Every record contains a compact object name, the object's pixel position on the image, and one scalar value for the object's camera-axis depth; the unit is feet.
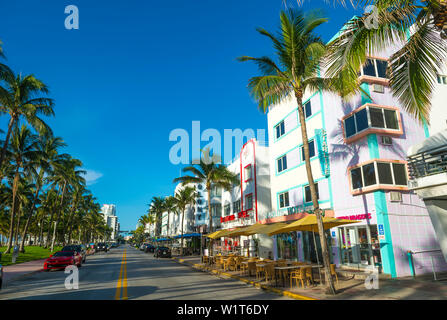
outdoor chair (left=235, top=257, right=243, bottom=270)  67.09
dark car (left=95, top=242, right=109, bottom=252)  226.48
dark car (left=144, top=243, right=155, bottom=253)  187.32
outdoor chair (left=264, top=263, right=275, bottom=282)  46.96
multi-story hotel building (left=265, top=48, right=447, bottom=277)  52.37
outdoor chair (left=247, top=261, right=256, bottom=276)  56.95
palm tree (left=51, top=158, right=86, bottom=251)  151.77
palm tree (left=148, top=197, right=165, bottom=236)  286.77
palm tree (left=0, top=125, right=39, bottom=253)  114.21
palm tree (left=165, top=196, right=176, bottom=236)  191.01
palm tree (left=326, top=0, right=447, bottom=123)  27.40
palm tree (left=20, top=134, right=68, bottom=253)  120.47
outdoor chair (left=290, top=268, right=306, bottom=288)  40.81
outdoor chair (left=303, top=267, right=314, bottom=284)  42.47
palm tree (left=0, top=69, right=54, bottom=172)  90.68
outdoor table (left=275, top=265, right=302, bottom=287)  41.88
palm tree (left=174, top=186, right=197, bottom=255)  171.83
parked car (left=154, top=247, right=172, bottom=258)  129.90
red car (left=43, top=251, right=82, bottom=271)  71.67
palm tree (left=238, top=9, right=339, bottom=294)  41.32
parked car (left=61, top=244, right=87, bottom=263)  86.43
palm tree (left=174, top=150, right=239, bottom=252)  110.22
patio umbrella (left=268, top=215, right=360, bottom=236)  42.87
